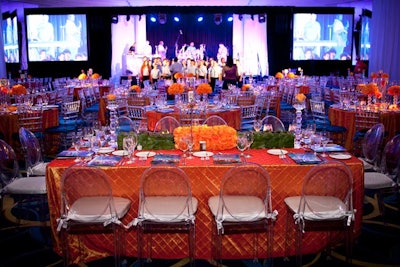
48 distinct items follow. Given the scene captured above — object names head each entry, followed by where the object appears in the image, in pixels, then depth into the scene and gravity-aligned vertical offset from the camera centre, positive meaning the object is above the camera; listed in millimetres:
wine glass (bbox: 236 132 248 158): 3820 -616
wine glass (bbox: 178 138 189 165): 3856 -664
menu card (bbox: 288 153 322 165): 3688 -742
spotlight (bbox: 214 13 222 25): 16281 +1768
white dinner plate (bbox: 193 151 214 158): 3910 -740
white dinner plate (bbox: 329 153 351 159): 3860 -744
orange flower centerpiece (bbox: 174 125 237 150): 4168 -622
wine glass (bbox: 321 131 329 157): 4029 -683
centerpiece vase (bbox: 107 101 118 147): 4527 -652
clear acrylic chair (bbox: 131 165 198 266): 3254 -1012
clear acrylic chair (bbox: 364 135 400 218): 4129 -1007
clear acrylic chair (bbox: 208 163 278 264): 3250 -1003
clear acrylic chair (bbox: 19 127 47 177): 4555 -868
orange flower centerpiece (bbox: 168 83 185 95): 6918 -326
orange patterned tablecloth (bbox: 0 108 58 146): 6864 -876
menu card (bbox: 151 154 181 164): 3729 -754
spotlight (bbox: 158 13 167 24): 15884 +1725
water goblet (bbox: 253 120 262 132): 4570 -578
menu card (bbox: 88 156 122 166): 3682 -760
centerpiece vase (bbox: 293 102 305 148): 4391 -608
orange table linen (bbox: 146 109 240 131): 7070 -759
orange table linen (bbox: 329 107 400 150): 6676 -803
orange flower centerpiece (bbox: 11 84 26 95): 7719 -381
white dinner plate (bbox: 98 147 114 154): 4104 -741
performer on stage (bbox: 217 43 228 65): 18880 +635
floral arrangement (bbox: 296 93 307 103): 4730 -314
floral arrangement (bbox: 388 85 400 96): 6739 -343
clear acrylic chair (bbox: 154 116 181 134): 5690 -708
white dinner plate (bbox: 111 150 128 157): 4013 -749
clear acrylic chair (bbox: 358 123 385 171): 4734 -798
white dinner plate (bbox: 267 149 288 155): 3991 -734
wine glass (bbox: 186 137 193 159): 3849 -631
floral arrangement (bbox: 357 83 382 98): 6902 -325
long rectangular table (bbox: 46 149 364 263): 3609 -1084
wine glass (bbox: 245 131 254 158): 3863 -593
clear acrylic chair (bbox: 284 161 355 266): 3297 -1010
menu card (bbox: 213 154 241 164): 3703 -743
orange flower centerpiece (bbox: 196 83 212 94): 7180 -337
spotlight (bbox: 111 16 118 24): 17406 +1811
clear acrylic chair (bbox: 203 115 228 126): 5750 -673
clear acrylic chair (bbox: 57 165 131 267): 3264 -1020
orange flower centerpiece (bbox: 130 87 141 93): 9289 -428
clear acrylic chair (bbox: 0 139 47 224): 4070 -1059
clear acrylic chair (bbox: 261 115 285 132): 5730 -705
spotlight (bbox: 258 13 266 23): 17141 +1830
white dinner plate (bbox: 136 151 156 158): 3967 -750
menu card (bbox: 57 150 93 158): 3947 -748
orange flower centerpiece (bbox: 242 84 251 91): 9851 -421
